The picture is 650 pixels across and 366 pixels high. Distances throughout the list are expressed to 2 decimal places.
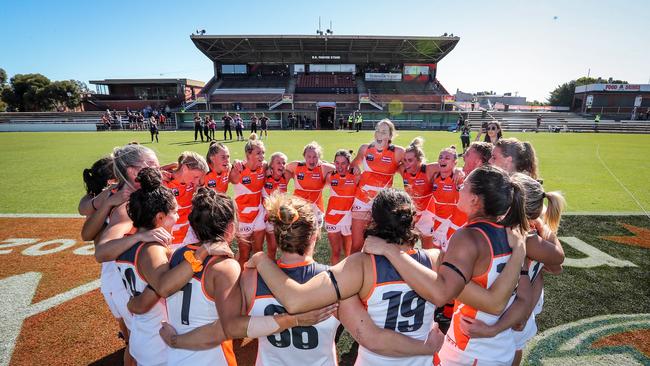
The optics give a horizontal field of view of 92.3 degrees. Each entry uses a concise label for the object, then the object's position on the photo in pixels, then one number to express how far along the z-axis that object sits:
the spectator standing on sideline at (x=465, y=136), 19.06
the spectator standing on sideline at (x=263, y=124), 26.51
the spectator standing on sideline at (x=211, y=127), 22.99
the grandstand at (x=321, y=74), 43.59
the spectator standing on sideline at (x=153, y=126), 22.17
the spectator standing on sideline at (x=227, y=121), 24.22
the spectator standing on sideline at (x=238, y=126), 23.95
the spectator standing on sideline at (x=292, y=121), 36.06
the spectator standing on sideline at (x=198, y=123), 22.28
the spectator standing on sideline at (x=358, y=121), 31.08
